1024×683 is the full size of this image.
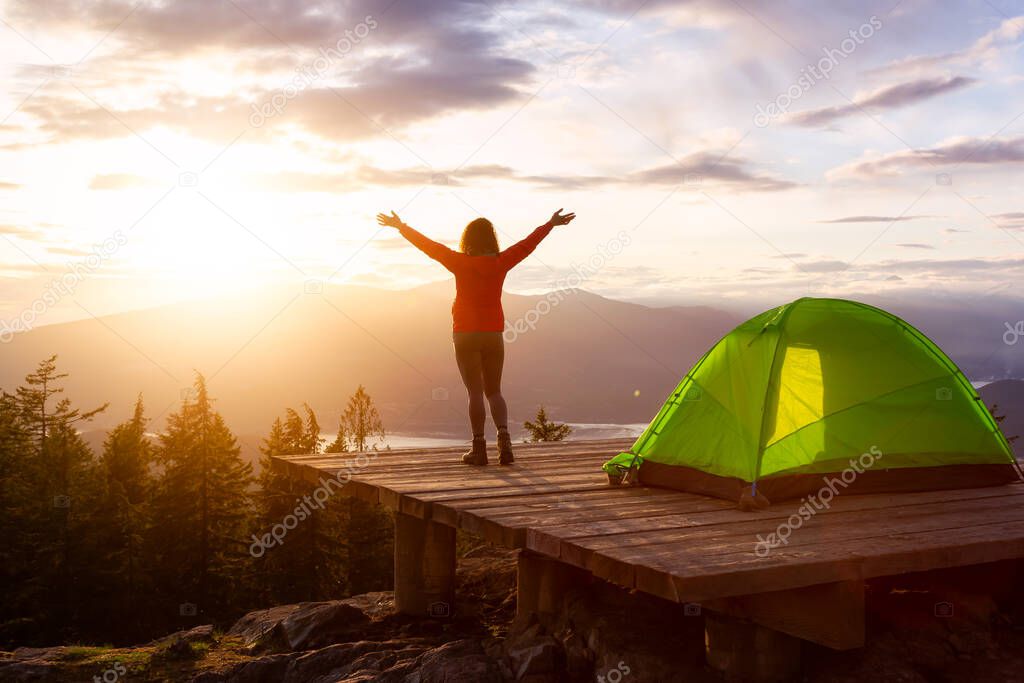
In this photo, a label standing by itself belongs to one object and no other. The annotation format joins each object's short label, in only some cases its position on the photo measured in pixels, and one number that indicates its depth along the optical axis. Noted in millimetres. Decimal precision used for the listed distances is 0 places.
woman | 10633
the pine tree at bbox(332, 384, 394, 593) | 39438
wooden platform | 5852
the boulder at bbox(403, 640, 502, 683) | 7086
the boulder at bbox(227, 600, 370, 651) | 9180
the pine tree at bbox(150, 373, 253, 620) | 39906
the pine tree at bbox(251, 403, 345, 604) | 36156
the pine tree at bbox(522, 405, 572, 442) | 33438
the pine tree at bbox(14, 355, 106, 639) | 35406
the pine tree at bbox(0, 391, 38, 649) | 34219
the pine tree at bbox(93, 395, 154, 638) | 37438
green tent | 8375
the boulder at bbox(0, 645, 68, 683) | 9008
